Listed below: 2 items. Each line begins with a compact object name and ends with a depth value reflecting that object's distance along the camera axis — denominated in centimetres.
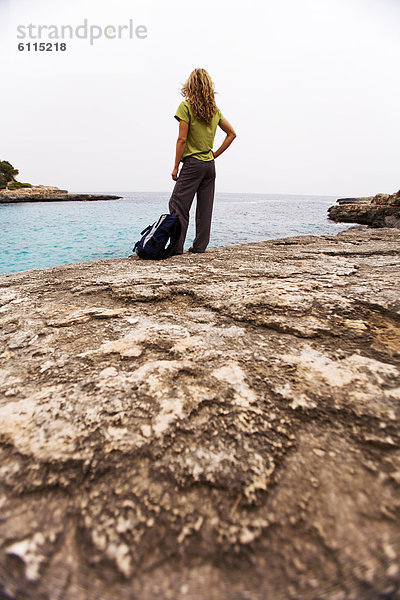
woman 296
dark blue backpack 300
